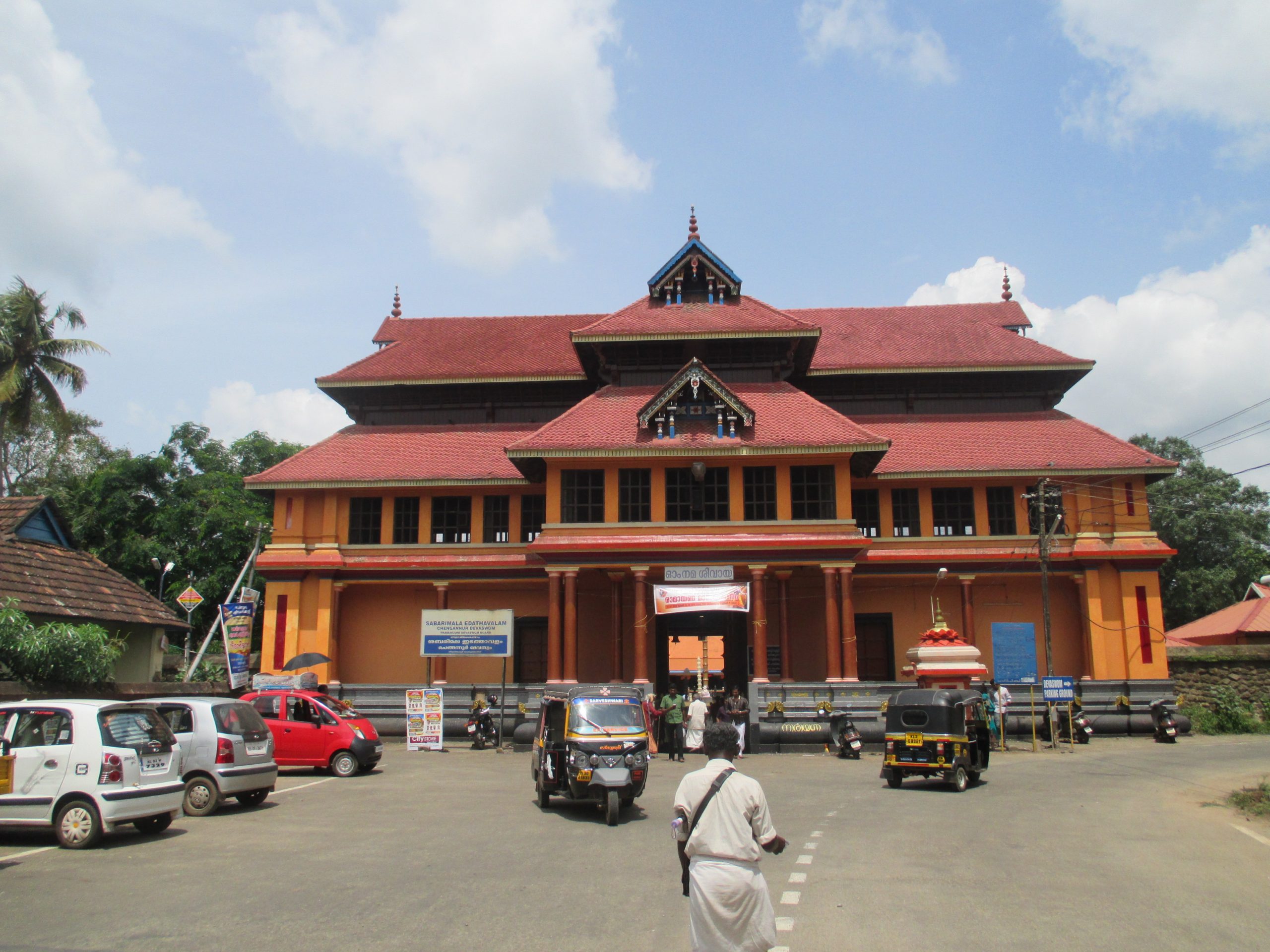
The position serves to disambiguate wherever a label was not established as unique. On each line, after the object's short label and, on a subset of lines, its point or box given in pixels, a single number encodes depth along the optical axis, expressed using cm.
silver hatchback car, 1313
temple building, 2669
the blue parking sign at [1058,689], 2320
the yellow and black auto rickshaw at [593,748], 1293
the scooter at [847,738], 2203
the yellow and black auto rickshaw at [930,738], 1625
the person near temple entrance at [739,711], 2302
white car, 1045
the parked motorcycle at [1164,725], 2511
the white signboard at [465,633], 2462
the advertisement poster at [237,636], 2598
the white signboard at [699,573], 2619
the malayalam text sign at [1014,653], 2919
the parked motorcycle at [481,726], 2436
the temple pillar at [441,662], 2897
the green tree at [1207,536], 4897
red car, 1831
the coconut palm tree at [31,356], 3719
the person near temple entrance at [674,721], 2144
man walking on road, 502
